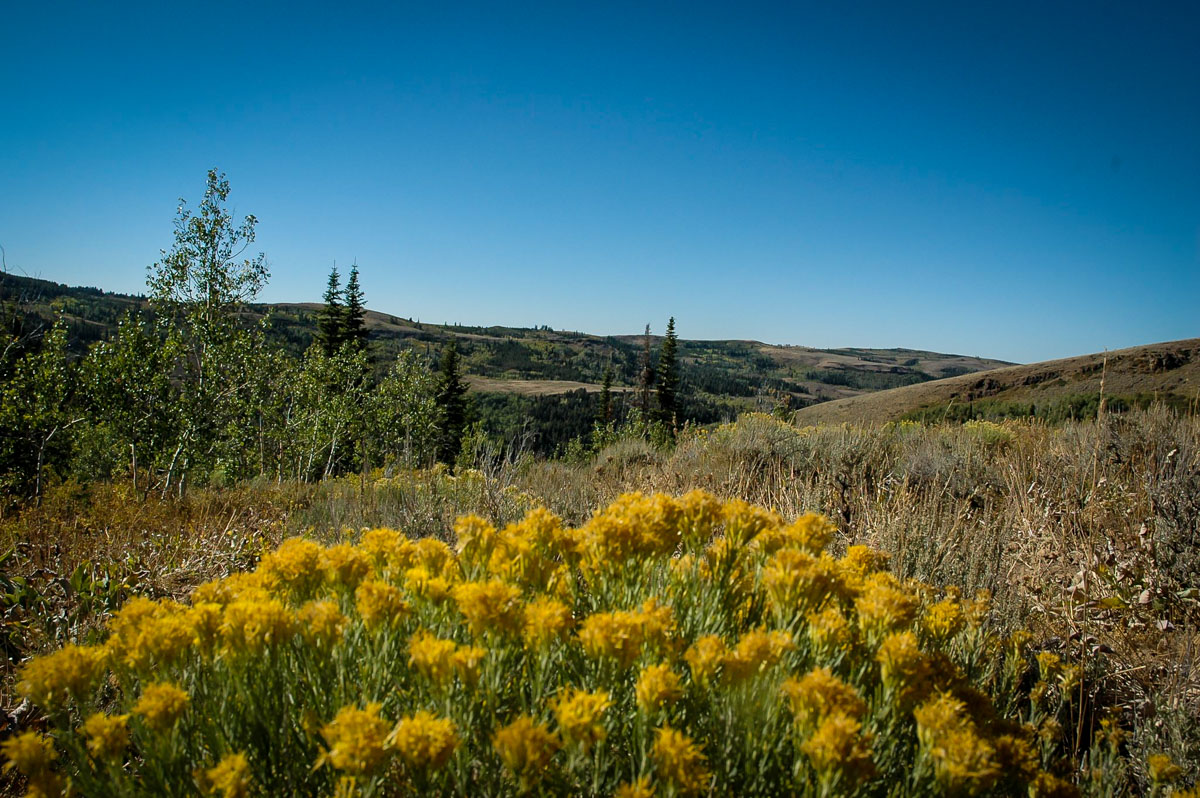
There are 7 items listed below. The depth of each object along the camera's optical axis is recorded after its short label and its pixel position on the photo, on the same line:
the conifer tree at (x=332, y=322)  34.69
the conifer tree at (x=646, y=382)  40.68
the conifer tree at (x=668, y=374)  44.28
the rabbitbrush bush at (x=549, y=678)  1.01
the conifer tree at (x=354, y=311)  35.78
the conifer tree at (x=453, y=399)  39.08
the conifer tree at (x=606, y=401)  41.85
